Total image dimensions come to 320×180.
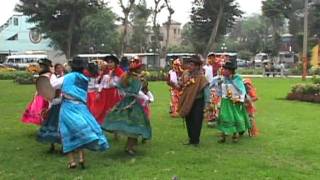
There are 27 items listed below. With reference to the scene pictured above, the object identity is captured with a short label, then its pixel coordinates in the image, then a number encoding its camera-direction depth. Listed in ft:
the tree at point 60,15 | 157.28
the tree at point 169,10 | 165.07
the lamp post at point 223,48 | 304.34
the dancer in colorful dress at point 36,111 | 36.87
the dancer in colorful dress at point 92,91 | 37.63
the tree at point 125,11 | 142.72
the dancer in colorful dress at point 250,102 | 39.55
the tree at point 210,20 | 167.12
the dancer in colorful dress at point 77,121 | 27.37
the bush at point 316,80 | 74.59
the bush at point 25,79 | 114.52
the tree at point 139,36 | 288.49
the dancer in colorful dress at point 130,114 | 30.86
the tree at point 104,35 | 237.66
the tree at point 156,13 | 164.14
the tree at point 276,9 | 198.70
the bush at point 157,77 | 126.75
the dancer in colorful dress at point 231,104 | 36.58
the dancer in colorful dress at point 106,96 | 36.58
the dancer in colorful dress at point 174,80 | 41.05
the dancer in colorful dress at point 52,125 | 31.55
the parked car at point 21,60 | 226.89
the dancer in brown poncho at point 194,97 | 34.76
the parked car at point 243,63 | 237.45
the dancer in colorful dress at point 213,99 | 44.02
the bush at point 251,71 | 181.37
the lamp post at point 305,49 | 118.42
